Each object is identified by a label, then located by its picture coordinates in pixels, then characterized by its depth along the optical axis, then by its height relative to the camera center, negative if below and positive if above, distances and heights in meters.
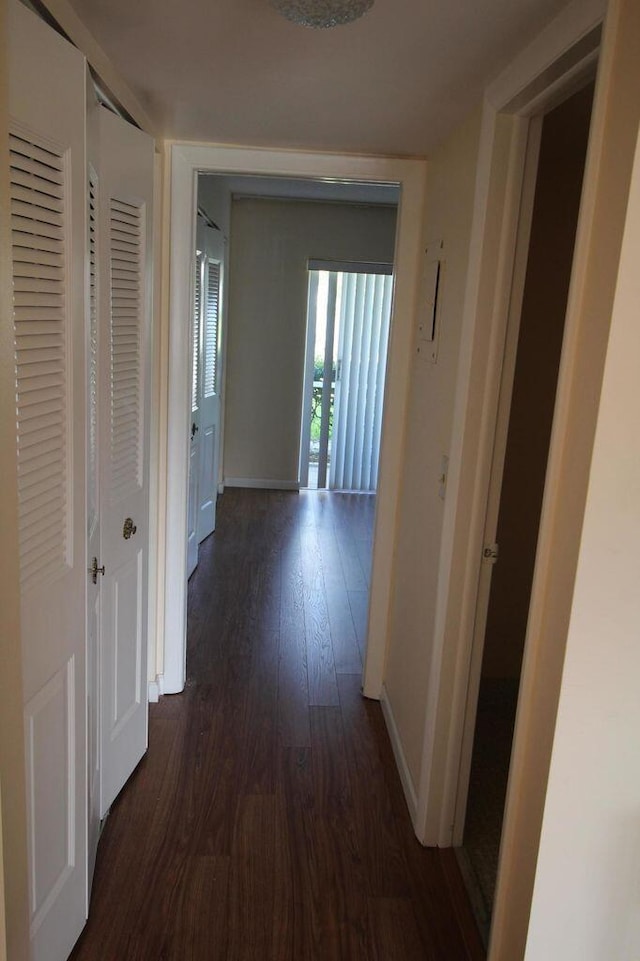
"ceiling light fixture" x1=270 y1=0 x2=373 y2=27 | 1.49 +0.59
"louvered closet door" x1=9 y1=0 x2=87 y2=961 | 1.47 -0.29
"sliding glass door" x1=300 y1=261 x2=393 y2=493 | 6.78 -0.43
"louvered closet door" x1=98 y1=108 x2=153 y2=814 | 2.15 -0.37
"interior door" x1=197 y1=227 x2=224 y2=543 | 4.93 -0.46
